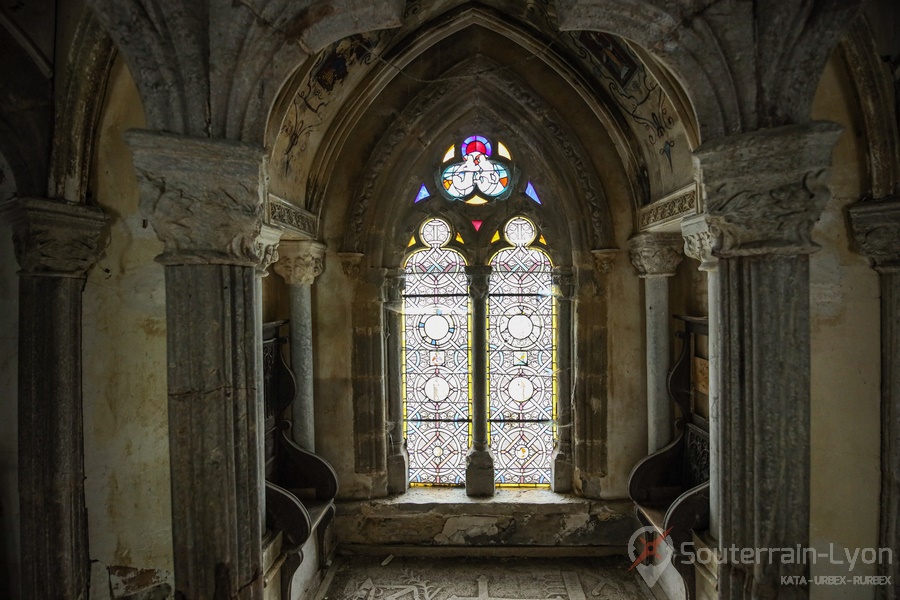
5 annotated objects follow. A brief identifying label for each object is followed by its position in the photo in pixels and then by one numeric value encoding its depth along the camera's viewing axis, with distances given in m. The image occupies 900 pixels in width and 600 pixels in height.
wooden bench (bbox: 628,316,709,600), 4.04
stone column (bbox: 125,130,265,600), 1.96
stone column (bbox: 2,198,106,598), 2.64
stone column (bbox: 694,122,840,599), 1.87
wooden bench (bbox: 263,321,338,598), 4.23
